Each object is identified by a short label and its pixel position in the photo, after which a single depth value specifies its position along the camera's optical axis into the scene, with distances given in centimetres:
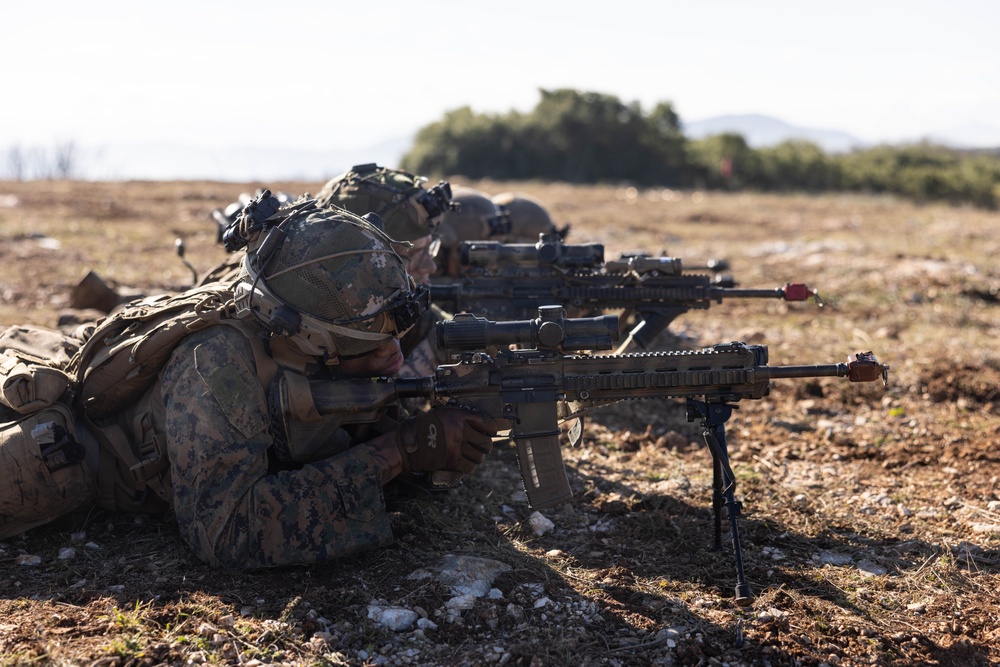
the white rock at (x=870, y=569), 430
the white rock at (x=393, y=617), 367
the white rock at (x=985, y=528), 470
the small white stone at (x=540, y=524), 476
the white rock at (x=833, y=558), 443
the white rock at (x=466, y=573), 397
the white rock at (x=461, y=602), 381
